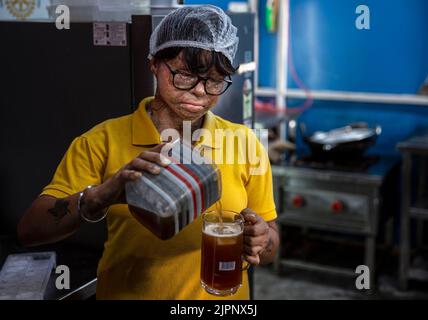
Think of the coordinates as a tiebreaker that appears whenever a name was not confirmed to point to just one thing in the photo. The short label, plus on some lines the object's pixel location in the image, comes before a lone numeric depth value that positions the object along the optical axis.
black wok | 3.44
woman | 1.28
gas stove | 3.35
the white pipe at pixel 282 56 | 3.77
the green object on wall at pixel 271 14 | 3.77
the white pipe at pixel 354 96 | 3.63
